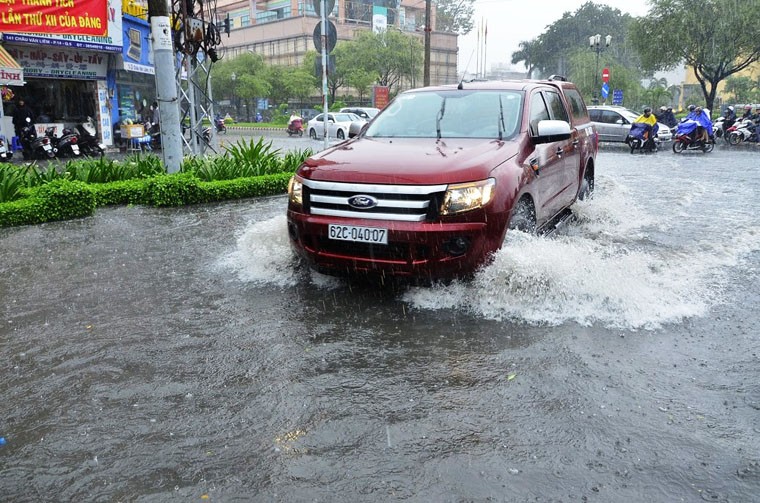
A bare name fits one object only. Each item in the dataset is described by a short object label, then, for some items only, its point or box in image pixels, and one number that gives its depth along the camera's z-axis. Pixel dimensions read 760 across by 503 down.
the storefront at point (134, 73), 21.73
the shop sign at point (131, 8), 20.92
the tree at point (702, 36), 30.47
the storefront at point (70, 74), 19.20
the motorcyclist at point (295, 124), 35.52
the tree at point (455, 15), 95.21
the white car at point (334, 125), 30.19
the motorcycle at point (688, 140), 20.50
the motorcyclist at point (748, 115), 25.07
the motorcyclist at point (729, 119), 25.97
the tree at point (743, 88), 52.97
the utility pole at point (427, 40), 26.25
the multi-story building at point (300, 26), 78.94
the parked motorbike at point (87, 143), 18.67
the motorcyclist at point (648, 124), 21.33
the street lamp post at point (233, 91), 62.61
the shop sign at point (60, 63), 19.50
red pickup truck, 4.52
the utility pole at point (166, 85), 9.89
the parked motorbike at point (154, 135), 21.92
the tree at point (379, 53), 59.22
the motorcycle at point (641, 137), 21.34
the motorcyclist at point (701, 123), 20.48
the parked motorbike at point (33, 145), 17.31
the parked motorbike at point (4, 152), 15.94
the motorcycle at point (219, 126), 31.96
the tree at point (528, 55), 82.19
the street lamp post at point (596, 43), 34.92
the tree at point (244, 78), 59.44
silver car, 23.67
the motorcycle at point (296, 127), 35.50
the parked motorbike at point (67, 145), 17.83
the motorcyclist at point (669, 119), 26.88
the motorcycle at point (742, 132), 23.62
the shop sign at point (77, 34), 17.33
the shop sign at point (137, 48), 21.62
